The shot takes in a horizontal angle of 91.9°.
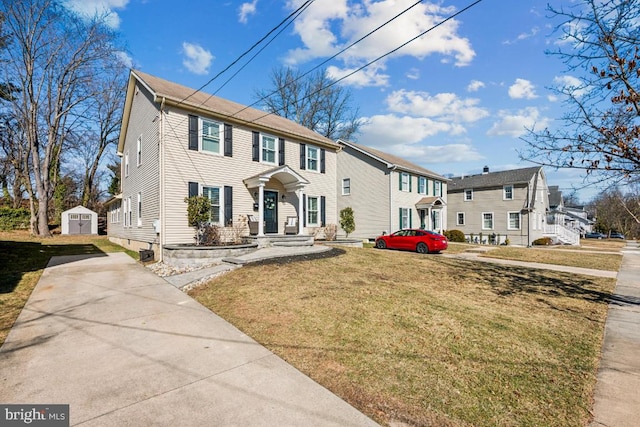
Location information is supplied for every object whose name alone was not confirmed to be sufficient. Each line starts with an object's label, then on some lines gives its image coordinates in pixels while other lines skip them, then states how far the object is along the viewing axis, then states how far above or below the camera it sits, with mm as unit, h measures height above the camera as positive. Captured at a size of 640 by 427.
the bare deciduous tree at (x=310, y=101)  30531 +11703
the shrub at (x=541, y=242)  25703 -2142
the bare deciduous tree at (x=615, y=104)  5094 +1888
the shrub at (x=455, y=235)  25688 -1541
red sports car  15422 -1236
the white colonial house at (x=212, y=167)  11758 +2305
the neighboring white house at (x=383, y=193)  20688 +1799
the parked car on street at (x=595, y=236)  51406 -3381
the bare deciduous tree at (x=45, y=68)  20422 +10909
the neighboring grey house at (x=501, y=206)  25250 +899
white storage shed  26969 -43
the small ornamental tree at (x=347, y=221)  17844 -168
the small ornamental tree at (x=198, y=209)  11422 +391
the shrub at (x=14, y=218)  26531 +278
